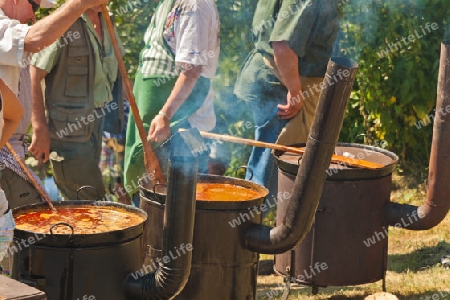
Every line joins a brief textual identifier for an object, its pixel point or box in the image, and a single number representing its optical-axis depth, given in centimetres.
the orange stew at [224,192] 870
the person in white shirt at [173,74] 999
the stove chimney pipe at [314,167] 731
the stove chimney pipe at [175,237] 699
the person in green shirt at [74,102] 1128
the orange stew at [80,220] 741
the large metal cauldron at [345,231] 930
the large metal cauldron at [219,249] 810
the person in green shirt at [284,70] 1079
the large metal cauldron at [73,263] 697
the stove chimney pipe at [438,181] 830
